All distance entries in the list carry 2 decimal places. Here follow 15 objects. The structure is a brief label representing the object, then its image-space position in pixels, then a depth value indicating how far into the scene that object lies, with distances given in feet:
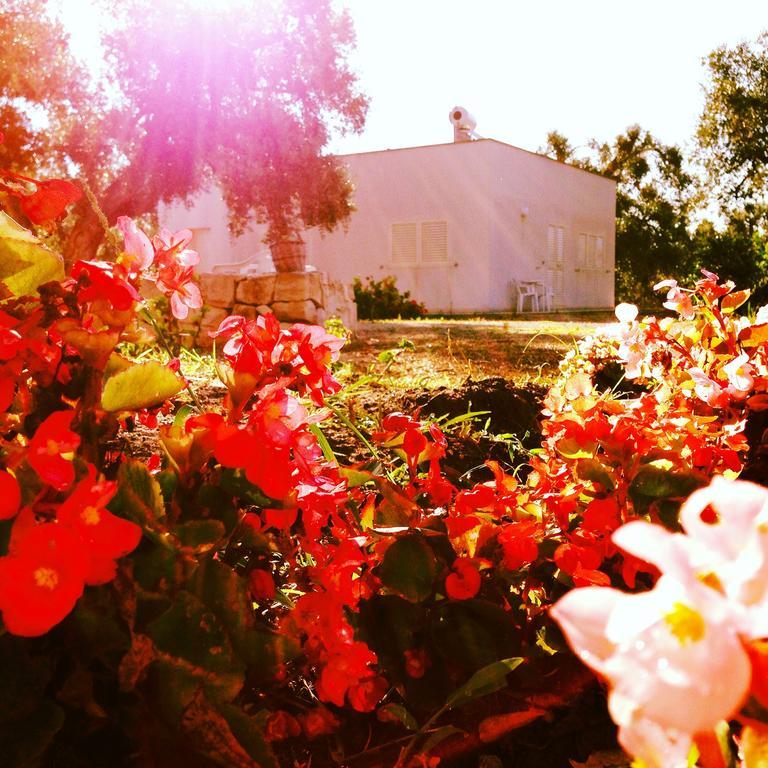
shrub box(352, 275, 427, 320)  51.11
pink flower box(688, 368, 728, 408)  4.95
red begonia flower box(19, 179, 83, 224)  3.10
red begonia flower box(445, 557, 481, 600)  3.38
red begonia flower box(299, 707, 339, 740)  3.48
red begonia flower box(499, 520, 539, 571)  3.50
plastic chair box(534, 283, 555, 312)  61.16
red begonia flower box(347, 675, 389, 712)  3.37
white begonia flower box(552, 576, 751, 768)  1.23
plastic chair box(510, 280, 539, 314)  59.23
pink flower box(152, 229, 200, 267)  3.35
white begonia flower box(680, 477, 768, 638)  1.29
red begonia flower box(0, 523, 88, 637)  2.04
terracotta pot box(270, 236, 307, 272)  37.50
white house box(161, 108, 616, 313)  57.00
